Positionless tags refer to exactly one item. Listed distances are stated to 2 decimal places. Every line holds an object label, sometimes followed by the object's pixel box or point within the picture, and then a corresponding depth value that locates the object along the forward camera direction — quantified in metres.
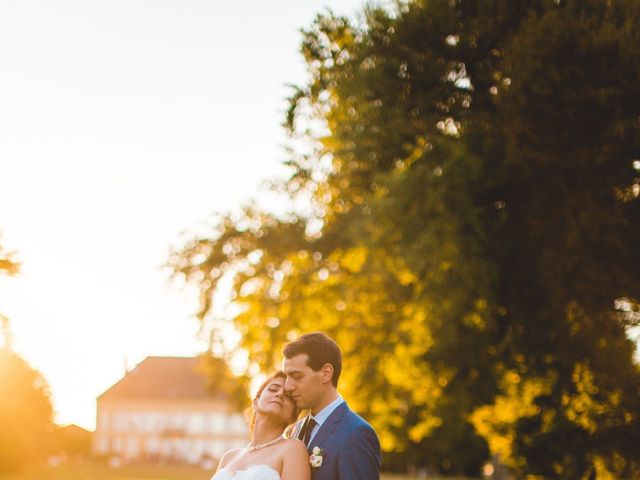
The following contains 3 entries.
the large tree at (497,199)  15.63
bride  6.30
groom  5.95
